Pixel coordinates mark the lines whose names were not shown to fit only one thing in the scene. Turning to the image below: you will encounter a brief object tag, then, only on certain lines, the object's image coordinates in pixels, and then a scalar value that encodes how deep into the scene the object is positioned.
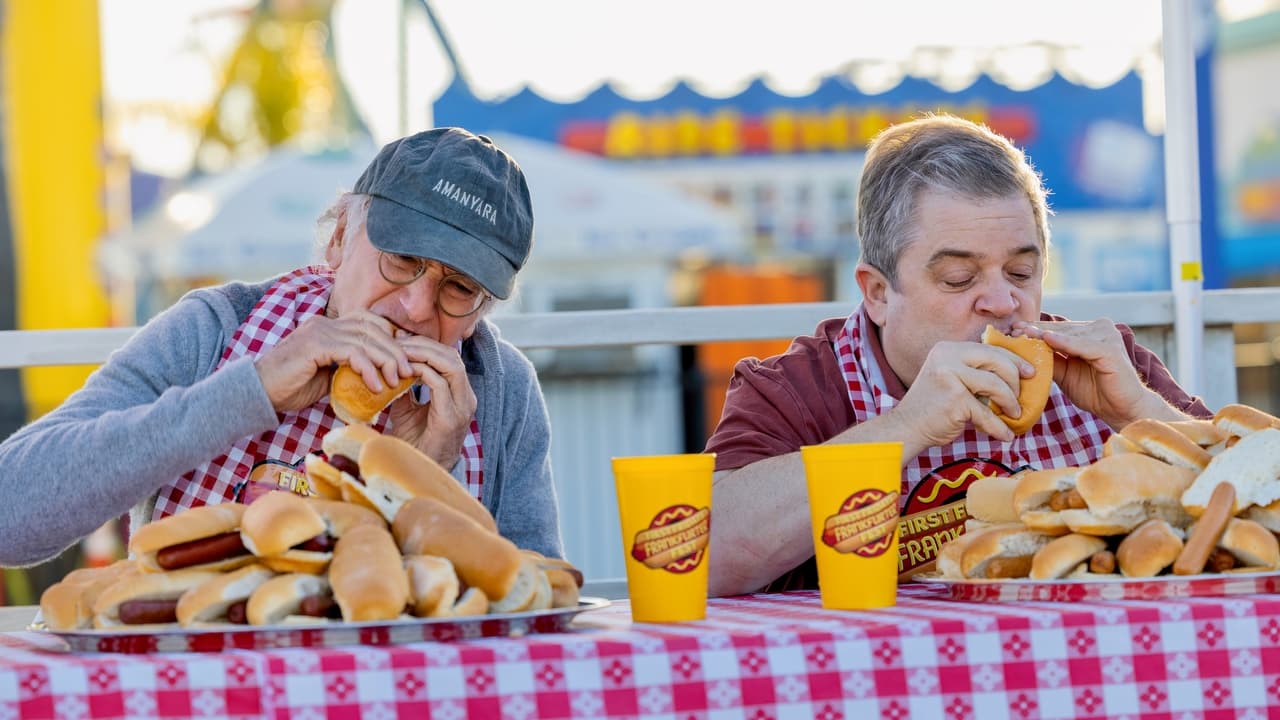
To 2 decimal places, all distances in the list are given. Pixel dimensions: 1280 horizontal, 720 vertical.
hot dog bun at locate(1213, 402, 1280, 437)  3.01
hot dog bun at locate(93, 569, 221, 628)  2.74
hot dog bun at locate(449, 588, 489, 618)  2.71
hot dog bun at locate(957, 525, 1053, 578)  2.97
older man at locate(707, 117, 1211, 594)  3.39
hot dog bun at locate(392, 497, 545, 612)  2.75
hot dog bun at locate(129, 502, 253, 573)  2.74
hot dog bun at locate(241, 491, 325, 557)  2.70
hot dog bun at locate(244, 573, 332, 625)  2.68
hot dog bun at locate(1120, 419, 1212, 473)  2.98
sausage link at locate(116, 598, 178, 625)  2.73
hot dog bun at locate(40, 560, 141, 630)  2.78
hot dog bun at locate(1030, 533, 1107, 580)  2.89
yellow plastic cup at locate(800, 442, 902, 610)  2.85
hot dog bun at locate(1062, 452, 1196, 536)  2.91
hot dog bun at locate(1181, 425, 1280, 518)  2.92
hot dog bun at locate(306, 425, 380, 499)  2.82
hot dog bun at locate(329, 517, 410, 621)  2.66
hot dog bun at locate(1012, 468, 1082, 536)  2.96
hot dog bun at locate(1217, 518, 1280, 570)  2.87
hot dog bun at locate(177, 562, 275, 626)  2.70
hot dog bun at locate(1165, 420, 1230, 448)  3.03
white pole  4.23
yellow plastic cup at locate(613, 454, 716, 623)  2.83
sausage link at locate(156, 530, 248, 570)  2.74
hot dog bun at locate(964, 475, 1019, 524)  3.05
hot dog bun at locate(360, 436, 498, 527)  2.81
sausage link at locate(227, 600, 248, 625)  2.70
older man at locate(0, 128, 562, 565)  3.28
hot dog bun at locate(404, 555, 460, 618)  2.70
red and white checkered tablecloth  2.60
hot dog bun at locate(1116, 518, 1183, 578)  2.86
